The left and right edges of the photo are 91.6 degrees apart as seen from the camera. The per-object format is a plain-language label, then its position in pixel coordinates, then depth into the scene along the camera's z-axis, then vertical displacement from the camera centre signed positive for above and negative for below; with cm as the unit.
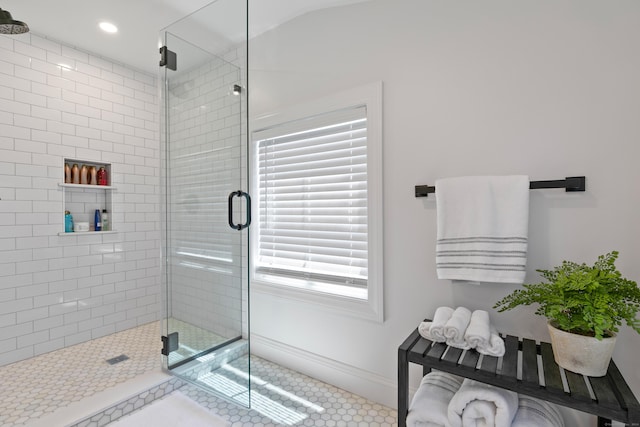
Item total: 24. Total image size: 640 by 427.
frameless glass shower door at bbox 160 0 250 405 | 190 +9
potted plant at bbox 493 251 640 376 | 105 -36
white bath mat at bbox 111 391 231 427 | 167 -114
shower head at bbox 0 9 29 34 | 163 +99
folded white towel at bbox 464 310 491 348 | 126 -50
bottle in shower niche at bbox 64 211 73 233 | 258 -9
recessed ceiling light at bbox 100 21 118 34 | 232 +140
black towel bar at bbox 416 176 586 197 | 129 +11
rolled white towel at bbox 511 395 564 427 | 115 -78
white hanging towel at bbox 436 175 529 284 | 135 -8
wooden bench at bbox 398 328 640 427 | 99 -61
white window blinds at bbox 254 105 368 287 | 197 +9
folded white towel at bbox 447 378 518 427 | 114 -75
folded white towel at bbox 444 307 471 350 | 133 -52
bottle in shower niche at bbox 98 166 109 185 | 282 +32
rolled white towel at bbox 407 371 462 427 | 127 -81
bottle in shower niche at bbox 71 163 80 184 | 265 +32
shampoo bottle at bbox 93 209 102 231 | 279 -8
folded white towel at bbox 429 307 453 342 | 136 -51
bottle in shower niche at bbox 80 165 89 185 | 269 +32
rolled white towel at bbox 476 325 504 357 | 126 -56
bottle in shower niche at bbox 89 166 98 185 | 276 +33
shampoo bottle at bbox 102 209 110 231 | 285 -8
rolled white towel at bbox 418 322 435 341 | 141 -55
